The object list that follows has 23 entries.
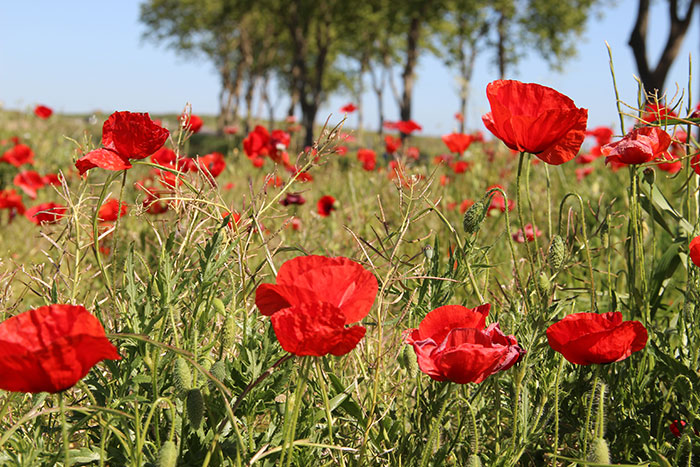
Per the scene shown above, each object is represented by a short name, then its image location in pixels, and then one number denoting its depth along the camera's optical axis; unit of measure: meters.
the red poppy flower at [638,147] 1.29
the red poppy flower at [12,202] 3.58
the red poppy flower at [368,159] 4.33
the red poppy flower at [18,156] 4.49
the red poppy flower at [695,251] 1.14
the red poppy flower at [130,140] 1.11
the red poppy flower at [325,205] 2.97
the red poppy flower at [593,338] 0.96
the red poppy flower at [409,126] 5.23
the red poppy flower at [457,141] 3.93
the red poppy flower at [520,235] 2.10
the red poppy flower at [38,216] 2.64
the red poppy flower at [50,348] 0.71
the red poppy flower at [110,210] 1.58
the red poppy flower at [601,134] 4.77
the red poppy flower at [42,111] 6.04
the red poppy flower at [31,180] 4.28
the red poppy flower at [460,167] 4.11
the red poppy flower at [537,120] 1.12
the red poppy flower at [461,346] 0.87
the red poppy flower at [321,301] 0.77
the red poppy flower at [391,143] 5.13
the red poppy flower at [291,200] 2.69
